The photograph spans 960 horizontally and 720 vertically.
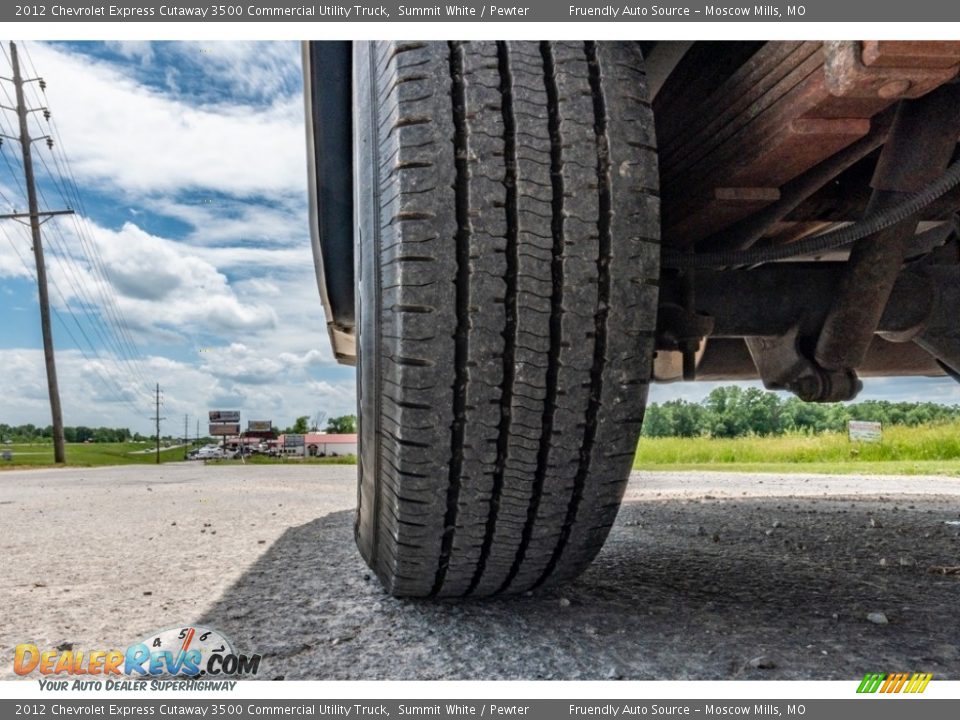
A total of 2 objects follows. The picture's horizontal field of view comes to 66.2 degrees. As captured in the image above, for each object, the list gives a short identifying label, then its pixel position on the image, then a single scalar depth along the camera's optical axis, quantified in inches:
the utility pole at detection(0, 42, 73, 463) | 619.7
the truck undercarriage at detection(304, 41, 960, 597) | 42.6
